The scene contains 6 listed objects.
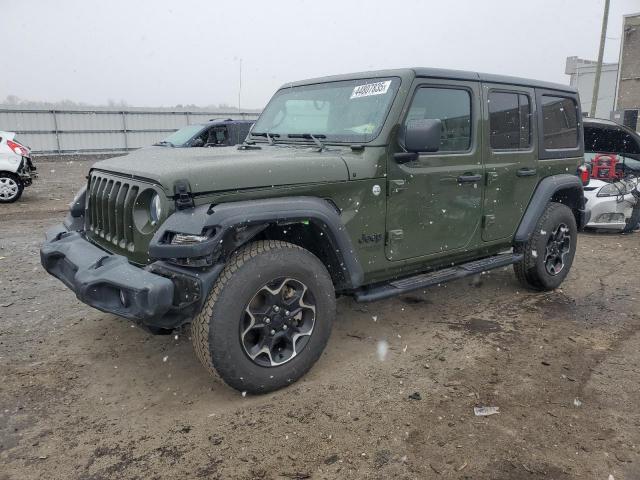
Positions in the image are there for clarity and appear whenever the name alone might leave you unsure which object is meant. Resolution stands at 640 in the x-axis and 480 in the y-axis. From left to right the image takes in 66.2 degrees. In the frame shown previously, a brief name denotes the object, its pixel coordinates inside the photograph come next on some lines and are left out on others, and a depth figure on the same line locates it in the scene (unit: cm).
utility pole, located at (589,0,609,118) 2035
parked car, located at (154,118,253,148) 1108
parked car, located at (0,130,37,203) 1004
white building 3488
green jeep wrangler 262
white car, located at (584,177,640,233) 754
